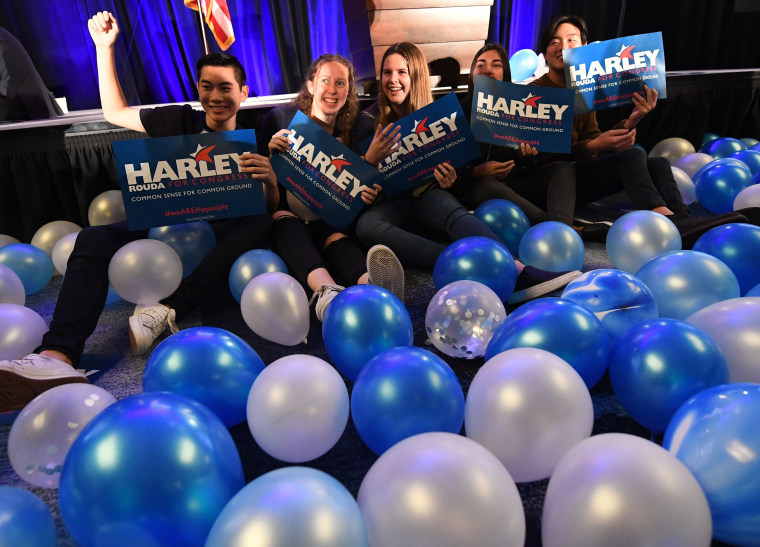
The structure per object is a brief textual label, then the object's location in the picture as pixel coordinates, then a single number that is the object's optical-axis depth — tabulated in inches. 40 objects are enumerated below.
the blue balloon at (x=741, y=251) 56.6
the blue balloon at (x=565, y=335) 39.2
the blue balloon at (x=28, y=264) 70.7
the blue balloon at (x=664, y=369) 34.8
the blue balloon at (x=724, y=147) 111.7
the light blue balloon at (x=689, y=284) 48.2
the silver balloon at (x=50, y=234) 82.7
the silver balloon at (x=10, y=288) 61.3
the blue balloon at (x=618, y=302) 45.5
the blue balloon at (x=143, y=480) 25.5
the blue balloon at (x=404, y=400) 33.7
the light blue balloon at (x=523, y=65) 146.9
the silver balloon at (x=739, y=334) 37.4
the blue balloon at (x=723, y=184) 86.2
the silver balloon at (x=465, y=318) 45.9
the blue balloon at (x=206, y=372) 39.2
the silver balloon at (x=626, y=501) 22.8
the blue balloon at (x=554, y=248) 65.4
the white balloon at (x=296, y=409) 34.8
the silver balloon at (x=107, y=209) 86.0
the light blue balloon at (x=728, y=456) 25.6
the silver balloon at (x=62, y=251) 75.0
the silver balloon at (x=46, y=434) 34.4
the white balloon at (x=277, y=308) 51.9
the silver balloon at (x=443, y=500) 23.1
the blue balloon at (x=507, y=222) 75.4
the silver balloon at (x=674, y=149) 113.4
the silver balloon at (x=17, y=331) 48.7
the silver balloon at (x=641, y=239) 62.9
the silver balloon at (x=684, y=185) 91.0
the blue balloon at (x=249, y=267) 62.5
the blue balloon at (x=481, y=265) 56.1
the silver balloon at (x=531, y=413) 30.9
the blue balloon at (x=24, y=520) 26.6
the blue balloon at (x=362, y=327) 44.1
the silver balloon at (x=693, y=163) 101.3
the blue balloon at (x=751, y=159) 96.3
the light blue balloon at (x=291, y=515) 21.8
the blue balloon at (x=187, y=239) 69.1
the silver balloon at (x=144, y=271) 58.6
